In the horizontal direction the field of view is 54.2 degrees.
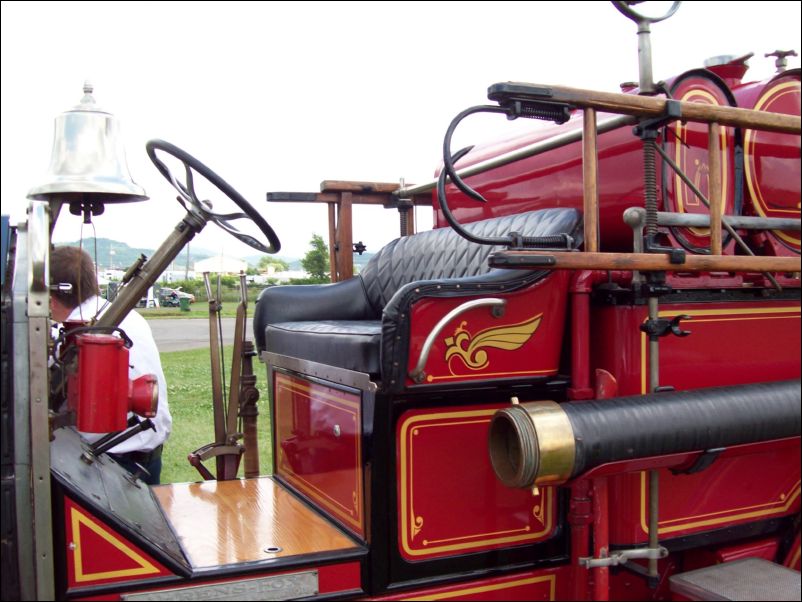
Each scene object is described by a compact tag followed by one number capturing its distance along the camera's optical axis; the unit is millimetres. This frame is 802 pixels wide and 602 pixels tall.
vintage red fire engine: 1923
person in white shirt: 2854
